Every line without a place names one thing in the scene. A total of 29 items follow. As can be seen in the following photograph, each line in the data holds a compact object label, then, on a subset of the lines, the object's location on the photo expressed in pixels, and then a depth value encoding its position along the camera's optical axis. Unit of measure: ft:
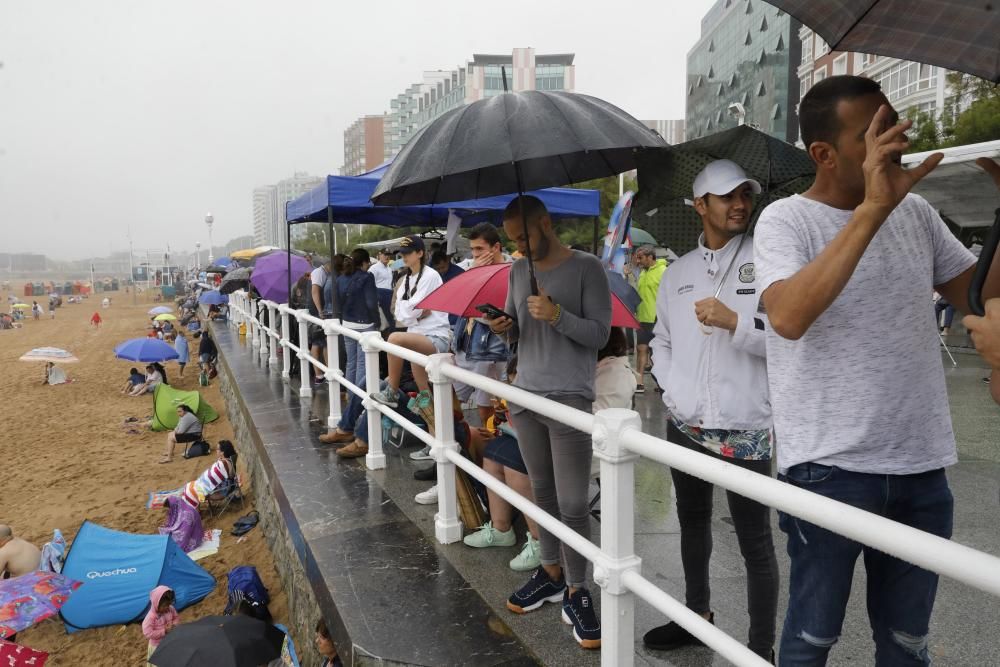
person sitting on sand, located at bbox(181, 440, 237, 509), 26.32
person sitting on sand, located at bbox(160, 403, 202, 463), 37.83
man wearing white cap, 7.28
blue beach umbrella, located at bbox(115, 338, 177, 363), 54.60
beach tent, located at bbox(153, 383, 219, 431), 42.59
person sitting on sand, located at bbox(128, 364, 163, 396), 56.29
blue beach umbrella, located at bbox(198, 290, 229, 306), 83.41
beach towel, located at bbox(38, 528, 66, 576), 21.84
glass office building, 164.14
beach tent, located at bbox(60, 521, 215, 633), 19.83
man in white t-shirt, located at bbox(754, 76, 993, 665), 5.01
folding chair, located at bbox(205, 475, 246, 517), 26.89
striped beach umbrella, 58.85
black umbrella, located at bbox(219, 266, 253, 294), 52.95
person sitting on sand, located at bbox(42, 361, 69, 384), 66.64
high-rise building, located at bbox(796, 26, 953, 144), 118.52
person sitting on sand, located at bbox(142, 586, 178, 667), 16.97
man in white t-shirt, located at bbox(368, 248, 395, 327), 26.53
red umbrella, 11.32
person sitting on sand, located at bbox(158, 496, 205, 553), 24.06
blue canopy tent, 21.63
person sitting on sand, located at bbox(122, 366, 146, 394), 59.21
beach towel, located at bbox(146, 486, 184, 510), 28.91
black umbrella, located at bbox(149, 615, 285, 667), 11.09
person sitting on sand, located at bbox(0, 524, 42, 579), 20.93
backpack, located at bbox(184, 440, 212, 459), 37.19
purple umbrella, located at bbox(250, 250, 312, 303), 33.68
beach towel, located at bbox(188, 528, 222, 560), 24.26
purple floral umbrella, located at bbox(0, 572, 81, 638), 16.58
